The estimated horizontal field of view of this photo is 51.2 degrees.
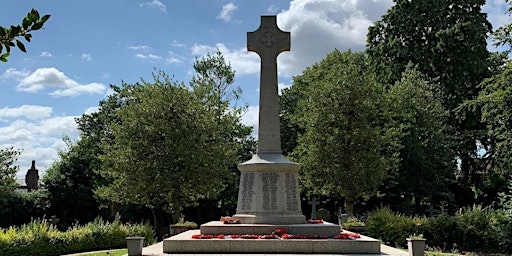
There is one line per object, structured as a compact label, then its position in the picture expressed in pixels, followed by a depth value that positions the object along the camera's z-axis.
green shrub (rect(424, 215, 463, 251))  20.61
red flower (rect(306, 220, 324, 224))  16.98
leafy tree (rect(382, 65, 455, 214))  30.02
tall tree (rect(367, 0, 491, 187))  34.28
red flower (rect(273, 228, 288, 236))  14.73
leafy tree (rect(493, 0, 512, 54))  23.67
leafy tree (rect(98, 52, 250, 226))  24.59
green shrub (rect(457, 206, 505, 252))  20.42
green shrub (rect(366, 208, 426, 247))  20.72
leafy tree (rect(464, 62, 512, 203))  23.30
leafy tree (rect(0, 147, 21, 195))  33.53
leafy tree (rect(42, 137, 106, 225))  32.94
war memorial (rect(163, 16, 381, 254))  14.02
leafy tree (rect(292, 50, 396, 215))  25.75
